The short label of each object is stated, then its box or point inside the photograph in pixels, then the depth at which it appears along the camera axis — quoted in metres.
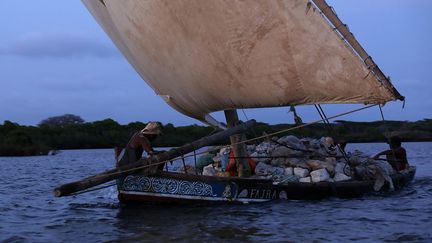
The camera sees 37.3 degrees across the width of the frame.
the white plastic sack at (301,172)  14.69
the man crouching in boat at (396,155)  18.56
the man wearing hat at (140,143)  12.96
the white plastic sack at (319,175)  14.50
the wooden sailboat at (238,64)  10.80
